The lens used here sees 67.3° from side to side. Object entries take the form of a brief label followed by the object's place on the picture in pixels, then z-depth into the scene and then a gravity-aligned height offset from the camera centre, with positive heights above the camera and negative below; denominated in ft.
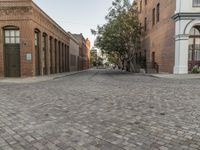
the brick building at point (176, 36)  48.25 +11.01
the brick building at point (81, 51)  136.85 +16.15
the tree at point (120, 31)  68.10 +17.13
